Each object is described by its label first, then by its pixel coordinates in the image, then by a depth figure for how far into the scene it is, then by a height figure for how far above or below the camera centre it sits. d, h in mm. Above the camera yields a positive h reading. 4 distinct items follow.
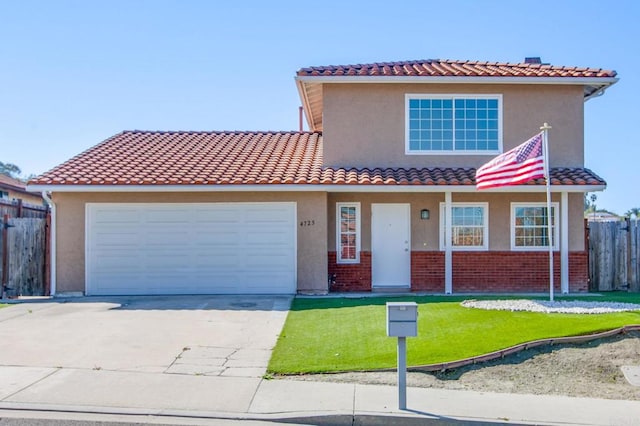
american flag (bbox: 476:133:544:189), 11211 +1134
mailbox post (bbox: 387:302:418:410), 6324 -1114
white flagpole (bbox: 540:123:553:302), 11281 +1229
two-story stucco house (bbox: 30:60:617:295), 14656 +495
